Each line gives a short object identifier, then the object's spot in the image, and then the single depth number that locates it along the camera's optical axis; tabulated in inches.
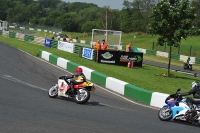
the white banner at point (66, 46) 1576.0
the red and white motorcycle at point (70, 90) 538.3
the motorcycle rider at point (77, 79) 551.2
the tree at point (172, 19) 1051.3
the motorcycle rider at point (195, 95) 452.4
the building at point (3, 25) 2650.1
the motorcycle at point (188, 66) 1515.7
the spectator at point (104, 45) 1247.5
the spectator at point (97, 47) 1249.4
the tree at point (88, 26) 5162.4
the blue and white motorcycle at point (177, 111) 454.9
